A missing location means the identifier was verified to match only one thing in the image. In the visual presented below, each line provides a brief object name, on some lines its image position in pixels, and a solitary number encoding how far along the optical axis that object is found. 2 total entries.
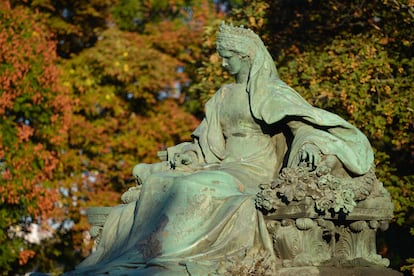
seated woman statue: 10.76
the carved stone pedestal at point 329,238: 10.80
